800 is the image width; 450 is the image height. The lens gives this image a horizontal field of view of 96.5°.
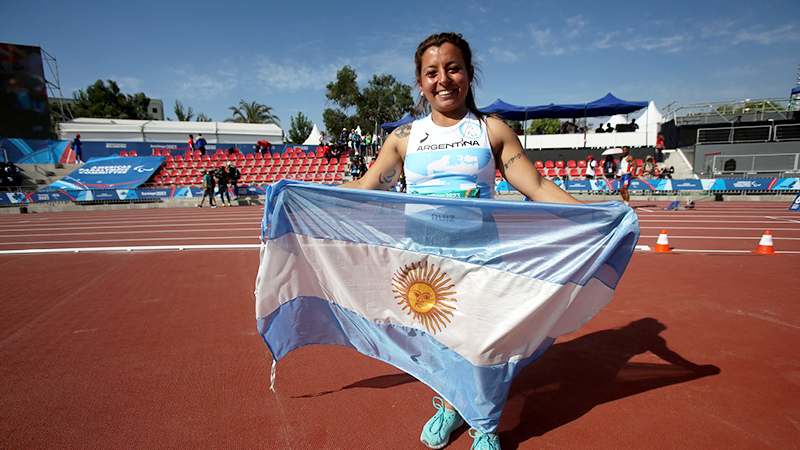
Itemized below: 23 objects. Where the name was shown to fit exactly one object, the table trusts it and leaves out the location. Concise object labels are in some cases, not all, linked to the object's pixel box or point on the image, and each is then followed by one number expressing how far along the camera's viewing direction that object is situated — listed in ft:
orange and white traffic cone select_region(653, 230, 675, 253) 20.13
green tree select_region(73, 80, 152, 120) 139.13
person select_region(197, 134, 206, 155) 73.10
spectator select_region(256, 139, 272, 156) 77.92
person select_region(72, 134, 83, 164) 72.87
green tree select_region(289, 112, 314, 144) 177.58
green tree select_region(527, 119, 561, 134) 223.08
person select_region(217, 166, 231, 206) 55.42
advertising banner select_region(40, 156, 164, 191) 62.54
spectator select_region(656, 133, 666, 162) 70.18
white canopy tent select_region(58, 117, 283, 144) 89.92
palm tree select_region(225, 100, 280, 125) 156.56
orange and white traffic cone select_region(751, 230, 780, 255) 19.15
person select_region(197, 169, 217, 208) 54.03
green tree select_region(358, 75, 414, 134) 138.31
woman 6.16
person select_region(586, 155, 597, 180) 65.98
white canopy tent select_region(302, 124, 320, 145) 109.09
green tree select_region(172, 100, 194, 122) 171.94
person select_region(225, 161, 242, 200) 58.90
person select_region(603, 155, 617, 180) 55.26
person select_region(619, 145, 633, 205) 39.02
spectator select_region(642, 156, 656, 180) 63.72
